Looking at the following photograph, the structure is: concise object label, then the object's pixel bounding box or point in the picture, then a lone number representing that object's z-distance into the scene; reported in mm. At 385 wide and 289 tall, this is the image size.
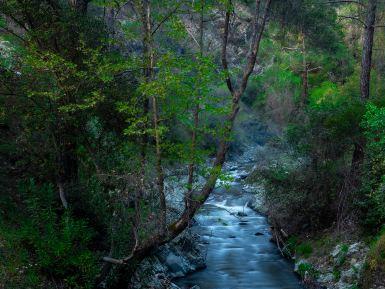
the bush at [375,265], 11046
